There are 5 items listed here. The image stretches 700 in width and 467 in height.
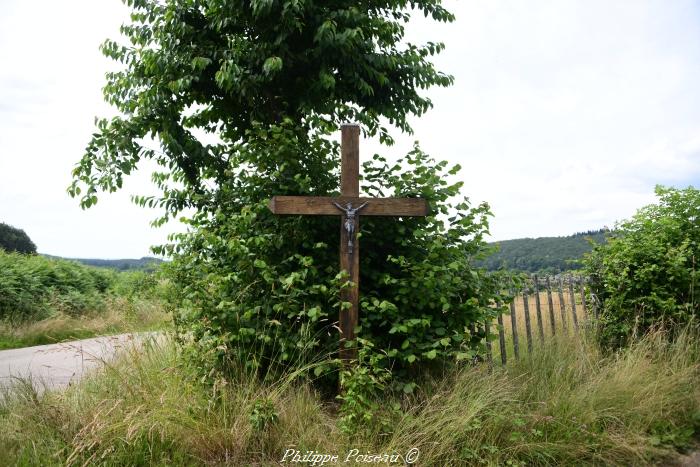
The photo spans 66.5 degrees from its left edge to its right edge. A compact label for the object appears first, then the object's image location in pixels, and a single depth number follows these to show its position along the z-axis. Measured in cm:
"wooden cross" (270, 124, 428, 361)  519
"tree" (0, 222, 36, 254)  3722
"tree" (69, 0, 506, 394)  525
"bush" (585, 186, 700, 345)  804
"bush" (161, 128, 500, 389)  513
